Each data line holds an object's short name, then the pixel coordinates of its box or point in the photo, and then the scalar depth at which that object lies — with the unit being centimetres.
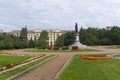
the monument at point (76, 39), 2289
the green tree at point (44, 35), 4299
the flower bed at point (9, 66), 632
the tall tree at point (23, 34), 3884
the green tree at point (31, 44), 2954
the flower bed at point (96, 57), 989
